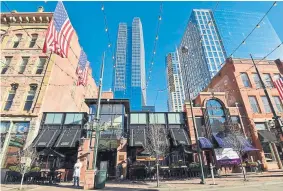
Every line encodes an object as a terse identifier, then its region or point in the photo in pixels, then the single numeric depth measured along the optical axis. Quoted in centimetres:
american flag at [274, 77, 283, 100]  1455
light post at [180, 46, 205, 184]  1154
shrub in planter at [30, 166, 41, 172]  1442
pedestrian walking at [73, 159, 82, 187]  1165
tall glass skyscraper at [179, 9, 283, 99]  8356
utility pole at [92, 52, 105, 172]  1052
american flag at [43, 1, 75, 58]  902
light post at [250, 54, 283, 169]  1926
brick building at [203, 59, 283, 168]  1986
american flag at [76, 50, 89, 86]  1420
